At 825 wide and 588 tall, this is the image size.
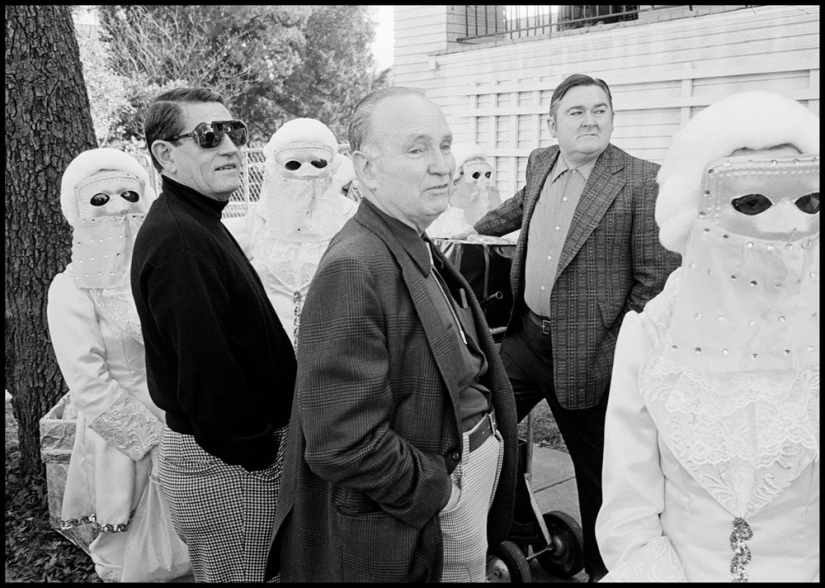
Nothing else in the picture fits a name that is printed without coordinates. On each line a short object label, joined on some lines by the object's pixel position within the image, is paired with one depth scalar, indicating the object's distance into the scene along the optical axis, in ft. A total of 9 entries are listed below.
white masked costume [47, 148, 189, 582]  11.30
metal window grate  37.43
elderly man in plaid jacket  6.70
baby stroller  11.42
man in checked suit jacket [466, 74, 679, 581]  11.41
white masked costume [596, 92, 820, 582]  5.81
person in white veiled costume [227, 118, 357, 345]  15.40
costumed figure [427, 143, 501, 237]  19.20
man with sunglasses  8.19
